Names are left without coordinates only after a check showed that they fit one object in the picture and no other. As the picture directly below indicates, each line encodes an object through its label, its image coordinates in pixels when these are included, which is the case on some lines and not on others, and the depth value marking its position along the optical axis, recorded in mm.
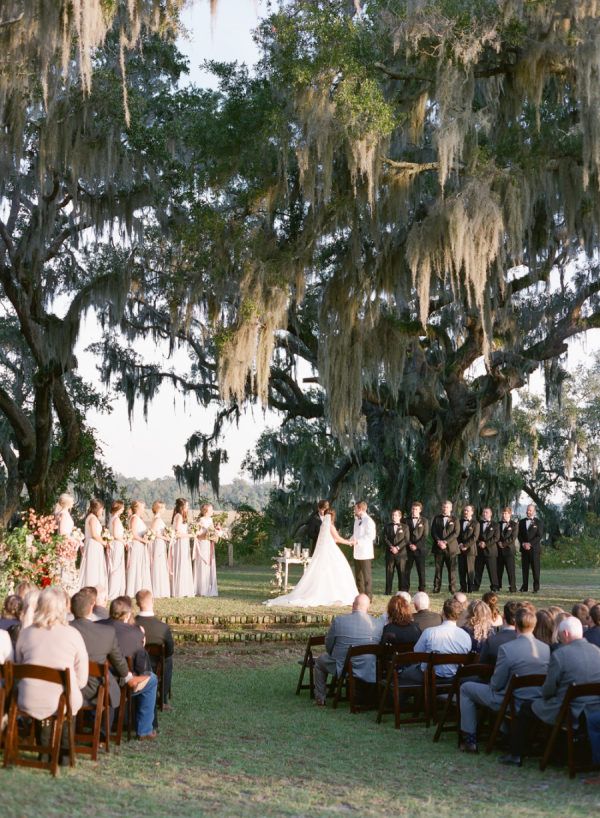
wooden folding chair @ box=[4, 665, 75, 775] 5391
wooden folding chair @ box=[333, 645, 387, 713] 7770
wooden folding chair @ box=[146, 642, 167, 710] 7457
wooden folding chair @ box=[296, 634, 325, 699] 8477
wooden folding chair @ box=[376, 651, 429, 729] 7035
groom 14312
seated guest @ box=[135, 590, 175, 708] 7531
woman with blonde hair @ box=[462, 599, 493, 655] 7430
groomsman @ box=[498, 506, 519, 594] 15781
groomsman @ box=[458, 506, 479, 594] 15617
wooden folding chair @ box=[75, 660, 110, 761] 5793
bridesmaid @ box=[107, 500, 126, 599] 13773
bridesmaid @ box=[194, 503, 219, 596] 14984
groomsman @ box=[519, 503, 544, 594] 16156
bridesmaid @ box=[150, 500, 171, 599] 14641
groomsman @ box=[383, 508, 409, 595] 15125
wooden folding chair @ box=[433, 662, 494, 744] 6645
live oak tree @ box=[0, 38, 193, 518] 14969
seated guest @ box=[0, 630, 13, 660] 5883
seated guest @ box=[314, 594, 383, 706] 8141
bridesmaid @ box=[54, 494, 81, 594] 12453
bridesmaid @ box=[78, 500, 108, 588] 13328
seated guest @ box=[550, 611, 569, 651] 6762
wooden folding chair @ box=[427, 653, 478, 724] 6957
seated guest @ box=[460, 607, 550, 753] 6297
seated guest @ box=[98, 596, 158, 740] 6594
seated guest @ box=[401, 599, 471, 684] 7293
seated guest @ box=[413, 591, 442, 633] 8109
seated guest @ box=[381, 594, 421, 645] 7824
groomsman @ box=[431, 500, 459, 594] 15555
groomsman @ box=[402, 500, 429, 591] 15250
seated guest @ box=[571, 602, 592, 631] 7340
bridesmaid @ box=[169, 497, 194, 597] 14805
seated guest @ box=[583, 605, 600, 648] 6844
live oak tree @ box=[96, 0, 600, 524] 13281
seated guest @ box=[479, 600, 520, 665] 6746
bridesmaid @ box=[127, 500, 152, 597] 14196
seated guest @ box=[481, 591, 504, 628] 7676
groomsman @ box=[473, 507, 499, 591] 15859
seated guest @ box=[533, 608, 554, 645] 6824
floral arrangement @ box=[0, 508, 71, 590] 11406
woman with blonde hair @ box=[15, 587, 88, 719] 5590
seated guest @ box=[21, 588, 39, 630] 5906
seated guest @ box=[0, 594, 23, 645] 6410
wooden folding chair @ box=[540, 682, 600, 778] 5672
